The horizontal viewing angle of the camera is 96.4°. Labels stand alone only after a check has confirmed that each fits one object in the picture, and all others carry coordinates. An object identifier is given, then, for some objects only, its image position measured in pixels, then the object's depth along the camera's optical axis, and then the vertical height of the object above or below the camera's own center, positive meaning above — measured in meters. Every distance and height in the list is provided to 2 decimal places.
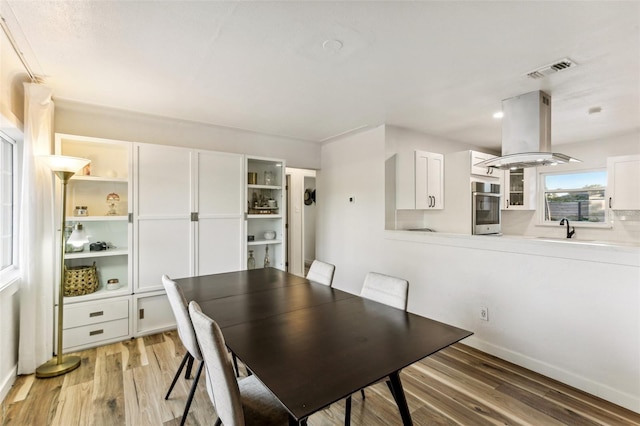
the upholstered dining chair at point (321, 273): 2.49 -0.54
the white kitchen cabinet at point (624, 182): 3.74 +0.44
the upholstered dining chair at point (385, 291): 1.88 -0.55
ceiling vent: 2.14 +1.14
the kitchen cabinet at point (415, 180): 3.80 +0.45
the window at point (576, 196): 4.36 +0.29
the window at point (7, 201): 2.39 +0.09
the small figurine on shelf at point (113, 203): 3.16 +0.10
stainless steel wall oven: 3.78 +0.08
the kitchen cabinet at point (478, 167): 3.76 +0.63
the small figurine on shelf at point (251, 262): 4.02 -0.69
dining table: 1.06 -0.62
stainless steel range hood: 2.66 +0.80
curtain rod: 1.72 +1.12
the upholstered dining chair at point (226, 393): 1.11 -0.74
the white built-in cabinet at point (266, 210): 4.05 +0.04
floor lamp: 2.34 -0.37
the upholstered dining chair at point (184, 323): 1.66 -0.66
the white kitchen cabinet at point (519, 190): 4.59 +0.39
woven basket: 2.84 -0.70
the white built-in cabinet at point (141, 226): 2.89 -0.16
